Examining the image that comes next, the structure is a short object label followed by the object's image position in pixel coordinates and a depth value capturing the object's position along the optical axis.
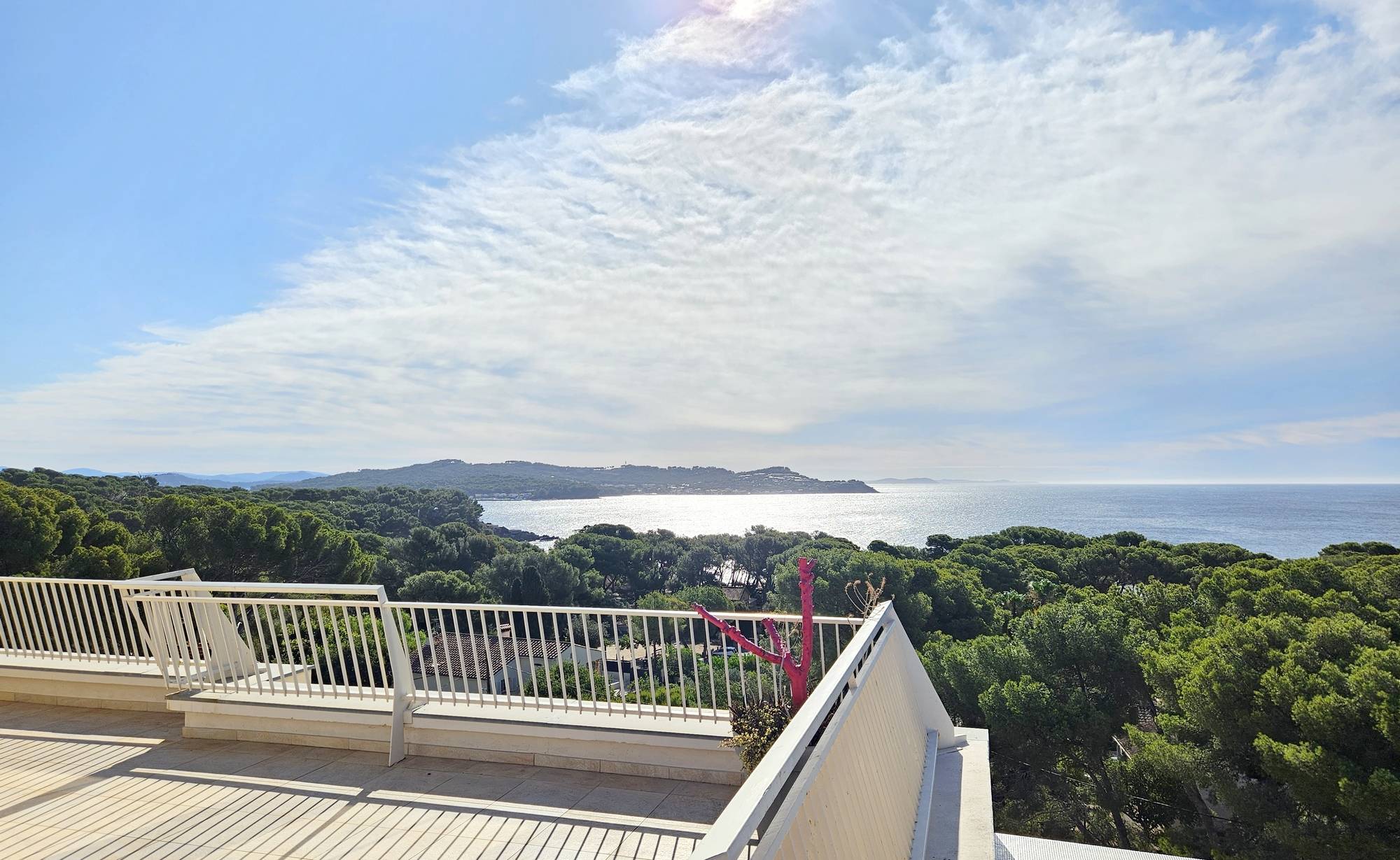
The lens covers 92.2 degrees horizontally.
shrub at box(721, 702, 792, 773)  3.58
